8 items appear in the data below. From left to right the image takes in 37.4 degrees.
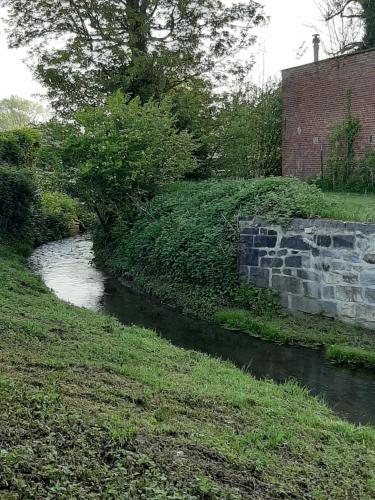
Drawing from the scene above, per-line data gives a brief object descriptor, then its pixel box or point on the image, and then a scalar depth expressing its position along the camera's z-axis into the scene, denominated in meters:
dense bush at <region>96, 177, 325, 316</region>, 10.62
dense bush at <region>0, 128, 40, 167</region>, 21.02
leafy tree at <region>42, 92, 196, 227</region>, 13.97
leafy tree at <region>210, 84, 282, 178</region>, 18.41
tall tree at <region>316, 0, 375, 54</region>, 17.84
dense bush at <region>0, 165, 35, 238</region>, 16.80
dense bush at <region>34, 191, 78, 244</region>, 21.53
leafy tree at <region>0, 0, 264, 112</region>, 17.66
